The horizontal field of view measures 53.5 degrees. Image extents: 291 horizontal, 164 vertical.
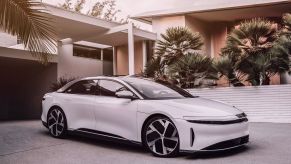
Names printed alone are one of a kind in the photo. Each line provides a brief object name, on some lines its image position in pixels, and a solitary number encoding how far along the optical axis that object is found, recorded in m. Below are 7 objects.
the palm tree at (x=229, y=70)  9.40
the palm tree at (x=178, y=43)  11.04
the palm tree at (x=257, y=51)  9.06
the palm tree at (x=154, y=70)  10.74
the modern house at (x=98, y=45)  12.27
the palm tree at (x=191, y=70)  10.00
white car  4.51
